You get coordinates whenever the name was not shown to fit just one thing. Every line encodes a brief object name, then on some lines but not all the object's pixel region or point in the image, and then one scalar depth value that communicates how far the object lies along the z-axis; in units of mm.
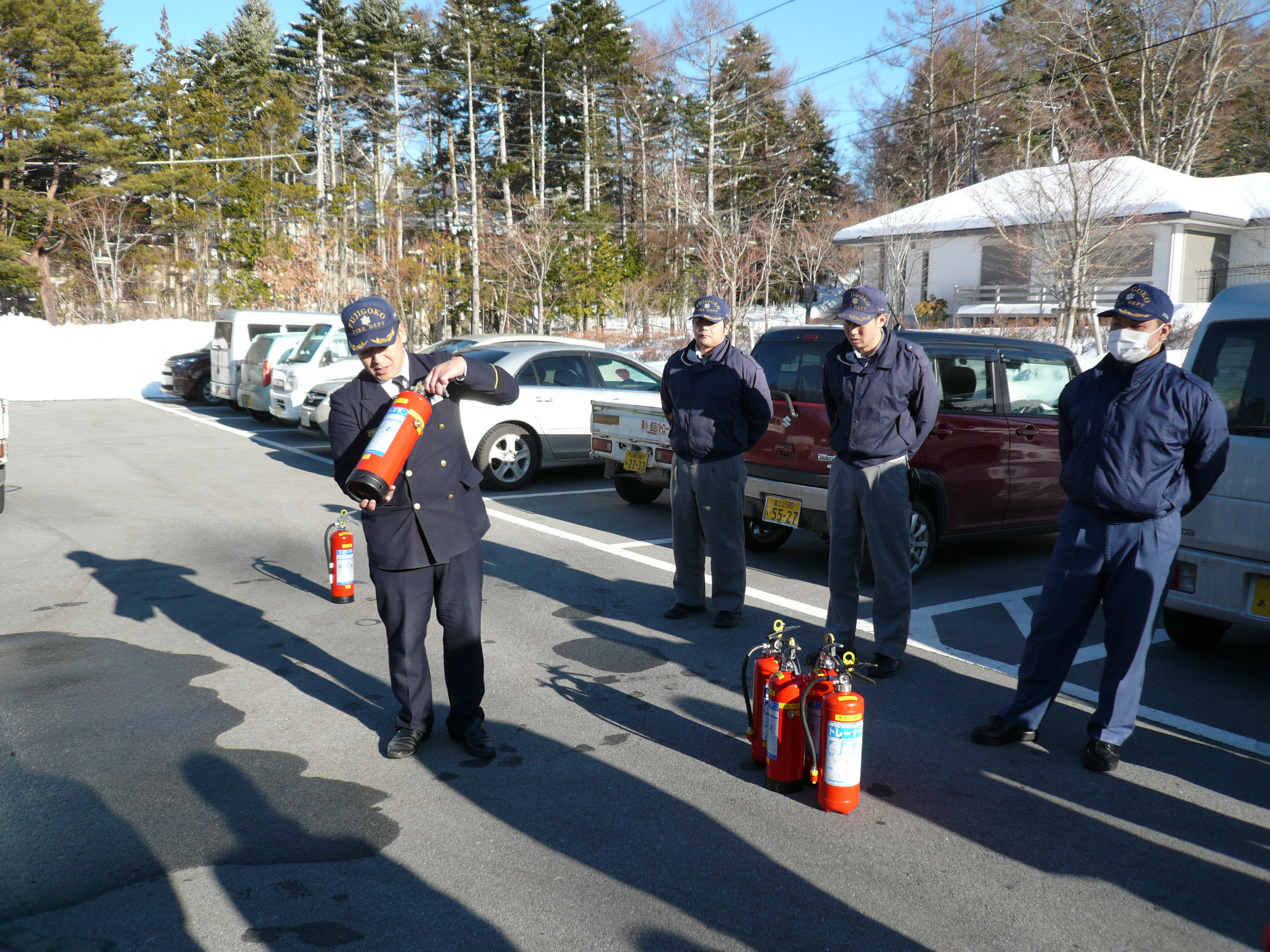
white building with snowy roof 27844
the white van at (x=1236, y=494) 4812
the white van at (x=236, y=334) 18531
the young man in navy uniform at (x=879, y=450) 5164
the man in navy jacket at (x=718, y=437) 6043
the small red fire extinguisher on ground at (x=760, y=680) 3957
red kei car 7043
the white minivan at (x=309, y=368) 14492
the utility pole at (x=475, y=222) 33406
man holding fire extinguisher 3977
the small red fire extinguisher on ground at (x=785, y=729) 3811
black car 21594
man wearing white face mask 3977
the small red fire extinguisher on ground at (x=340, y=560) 6344
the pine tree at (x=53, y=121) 43062
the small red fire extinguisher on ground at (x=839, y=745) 3535
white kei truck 8742
